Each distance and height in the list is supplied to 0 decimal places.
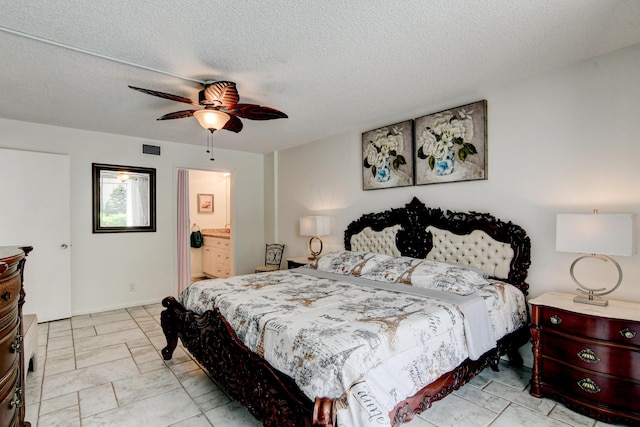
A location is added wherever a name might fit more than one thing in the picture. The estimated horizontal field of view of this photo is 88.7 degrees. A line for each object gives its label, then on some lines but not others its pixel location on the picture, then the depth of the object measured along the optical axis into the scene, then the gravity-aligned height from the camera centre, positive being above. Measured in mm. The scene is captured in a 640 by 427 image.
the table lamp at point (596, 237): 2068 -173
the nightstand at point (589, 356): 1974 -946
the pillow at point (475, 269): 2872 -519
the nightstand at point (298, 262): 4551 -712
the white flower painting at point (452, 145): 3102 +667
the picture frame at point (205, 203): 7113 +188
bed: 1571 -687
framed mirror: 4508 +190
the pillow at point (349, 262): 3367 -554
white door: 3818 -113
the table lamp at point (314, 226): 4516 -203
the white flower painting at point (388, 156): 3691 +653
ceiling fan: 2600 +873
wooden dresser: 1455 -601
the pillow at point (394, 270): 2982 -558
